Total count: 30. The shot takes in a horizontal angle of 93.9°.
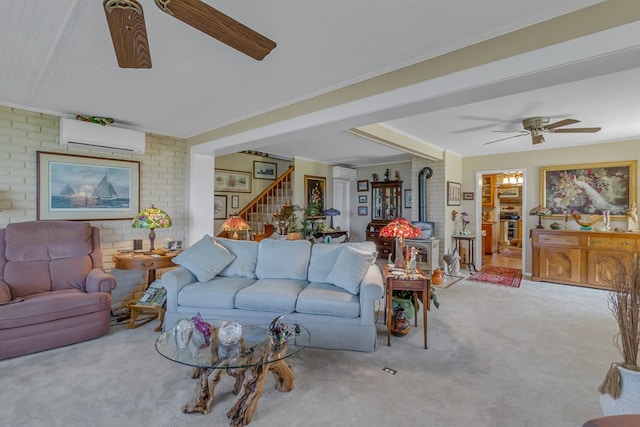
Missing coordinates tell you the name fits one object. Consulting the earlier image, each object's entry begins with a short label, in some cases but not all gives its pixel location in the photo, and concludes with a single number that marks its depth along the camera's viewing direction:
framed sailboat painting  3.53
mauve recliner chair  2.62
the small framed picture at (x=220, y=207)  6.82
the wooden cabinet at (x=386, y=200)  7.64
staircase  6.44
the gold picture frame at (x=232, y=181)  6.80
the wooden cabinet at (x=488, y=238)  8.63
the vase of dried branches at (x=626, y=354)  1.51
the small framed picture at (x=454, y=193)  6.12
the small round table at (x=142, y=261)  3.45
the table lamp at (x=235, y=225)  4.53
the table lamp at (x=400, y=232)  3.17
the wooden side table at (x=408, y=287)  2.81
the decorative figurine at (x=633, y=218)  4.86
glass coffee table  1.83
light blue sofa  2.71
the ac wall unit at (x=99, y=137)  3.45
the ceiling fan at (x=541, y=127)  3.70
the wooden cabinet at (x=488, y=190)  8.91
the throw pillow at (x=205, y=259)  3.29
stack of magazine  3.36
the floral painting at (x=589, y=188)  5.02
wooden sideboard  4.68
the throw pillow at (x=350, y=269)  2.88
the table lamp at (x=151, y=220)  3.67
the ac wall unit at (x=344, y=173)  7.70
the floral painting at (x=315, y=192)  7.15
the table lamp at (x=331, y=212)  7.33
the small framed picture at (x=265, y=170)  7.59
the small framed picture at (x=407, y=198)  7.46
